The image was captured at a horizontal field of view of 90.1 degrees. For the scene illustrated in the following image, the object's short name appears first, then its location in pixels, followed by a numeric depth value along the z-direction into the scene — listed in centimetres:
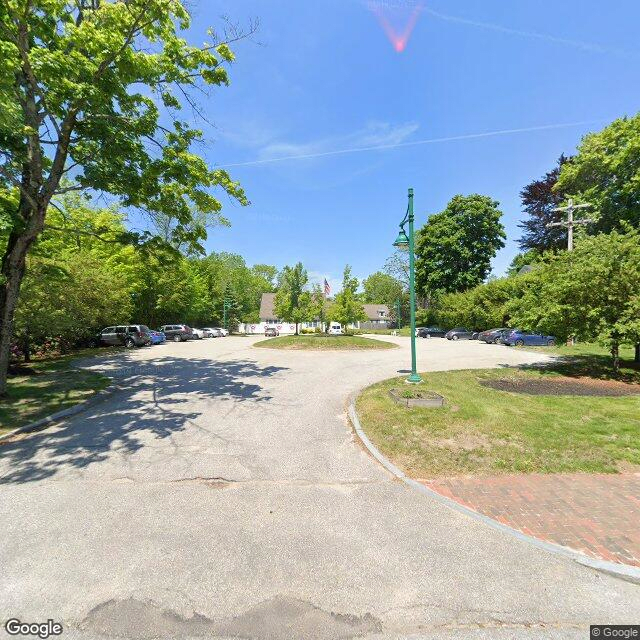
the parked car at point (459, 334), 3600
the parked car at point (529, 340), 2641
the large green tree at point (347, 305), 3023
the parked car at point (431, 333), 3950
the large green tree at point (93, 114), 714
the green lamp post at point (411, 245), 963
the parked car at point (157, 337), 2907
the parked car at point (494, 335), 2925
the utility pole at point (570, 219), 2106
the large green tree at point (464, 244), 4428
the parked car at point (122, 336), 2502
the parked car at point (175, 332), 3403
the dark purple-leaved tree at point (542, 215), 3597
